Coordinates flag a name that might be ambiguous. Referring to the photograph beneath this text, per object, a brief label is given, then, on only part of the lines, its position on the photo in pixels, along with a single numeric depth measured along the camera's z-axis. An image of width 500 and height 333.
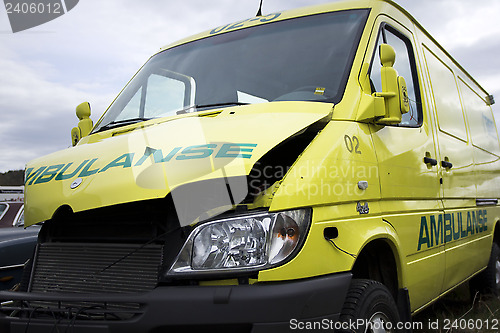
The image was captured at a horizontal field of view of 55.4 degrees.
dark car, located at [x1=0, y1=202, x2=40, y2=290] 4.30
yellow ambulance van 2.13
